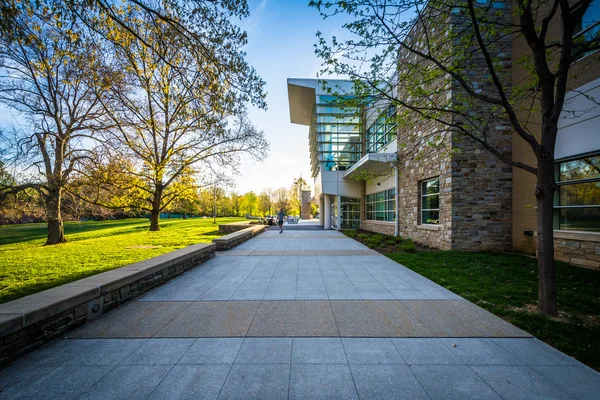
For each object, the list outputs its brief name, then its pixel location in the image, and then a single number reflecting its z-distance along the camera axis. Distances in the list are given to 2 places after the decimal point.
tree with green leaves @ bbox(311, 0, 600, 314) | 4.10
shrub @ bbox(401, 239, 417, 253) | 10.12
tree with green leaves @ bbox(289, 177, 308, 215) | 74.50
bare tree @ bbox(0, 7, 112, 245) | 9.74
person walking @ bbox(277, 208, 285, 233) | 19.53
